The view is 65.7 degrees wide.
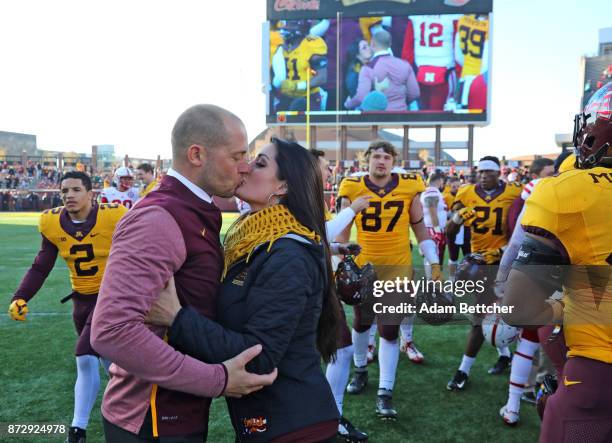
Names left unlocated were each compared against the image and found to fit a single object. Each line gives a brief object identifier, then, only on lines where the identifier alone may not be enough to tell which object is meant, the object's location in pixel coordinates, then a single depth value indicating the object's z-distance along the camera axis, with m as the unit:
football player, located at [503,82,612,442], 1.69
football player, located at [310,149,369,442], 3.60
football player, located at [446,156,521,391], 5.55
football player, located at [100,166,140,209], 9.66
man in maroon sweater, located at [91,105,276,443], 1.43
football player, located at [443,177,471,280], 8.55
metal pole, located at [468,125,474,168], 41.28
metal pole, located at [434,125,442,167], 40.89
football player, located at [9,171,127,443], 3.98
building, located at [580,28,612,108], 53.22
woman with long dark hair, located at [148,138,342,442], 1.57
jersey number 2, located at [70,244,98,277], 4.04
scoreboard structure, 39.09
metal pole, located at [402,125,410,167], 41.44
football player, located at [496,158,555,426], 3.70
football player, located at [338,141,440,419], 4.65
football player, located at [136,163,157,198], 9.42
